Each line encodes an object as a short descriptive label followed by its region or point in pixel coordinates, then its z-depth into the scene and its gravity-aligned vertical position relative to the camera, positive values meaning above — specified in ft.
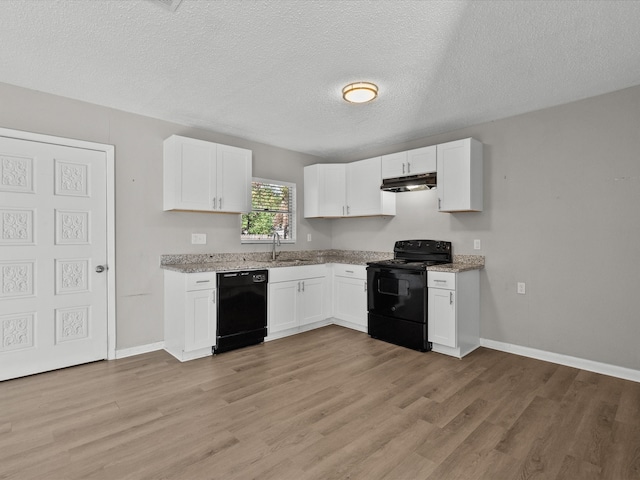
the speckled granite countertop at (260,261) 11.88 -0.85
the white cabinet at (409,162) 13.25 +3.20
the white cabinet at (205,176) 12.04 +2.41
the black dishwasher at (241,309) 11.83 -2.47
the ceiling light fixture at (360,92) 9.47 +4.22
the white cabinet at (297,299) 13.34 -2.45
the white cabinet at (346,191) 15.21 +2.35
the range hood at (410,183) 13.24 +2.35
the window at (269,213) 15.40 +1.31
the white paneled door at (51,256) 9.71 -0.48
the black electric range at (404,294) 12.18 -2.02
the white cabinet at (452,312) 11.49 -2.47
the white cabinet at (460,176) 12.15 +2.37
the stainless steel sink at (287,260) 14.05 -0.89
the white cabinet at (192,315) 11.14 -2.48
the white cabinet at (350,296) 14.39 -2.40
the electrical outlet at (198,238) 13.33 +0.10
